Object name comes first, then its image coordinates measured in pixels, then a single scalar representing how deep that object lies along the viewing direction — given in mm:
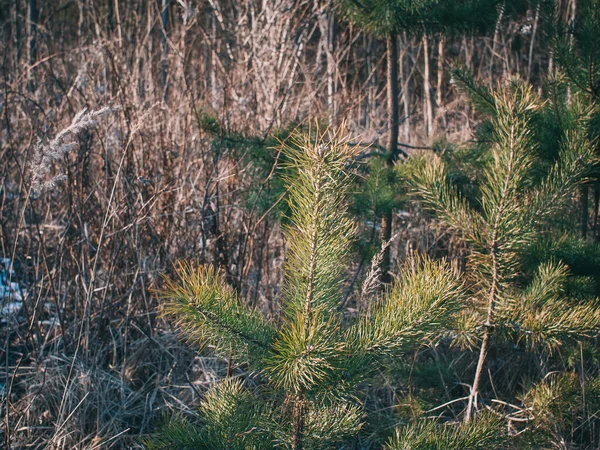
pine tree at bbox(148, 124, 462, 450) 1252
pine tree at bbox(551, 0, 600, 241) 2244
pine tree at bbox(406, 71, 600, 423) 1726
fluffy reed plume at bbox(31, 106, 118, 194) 1897
